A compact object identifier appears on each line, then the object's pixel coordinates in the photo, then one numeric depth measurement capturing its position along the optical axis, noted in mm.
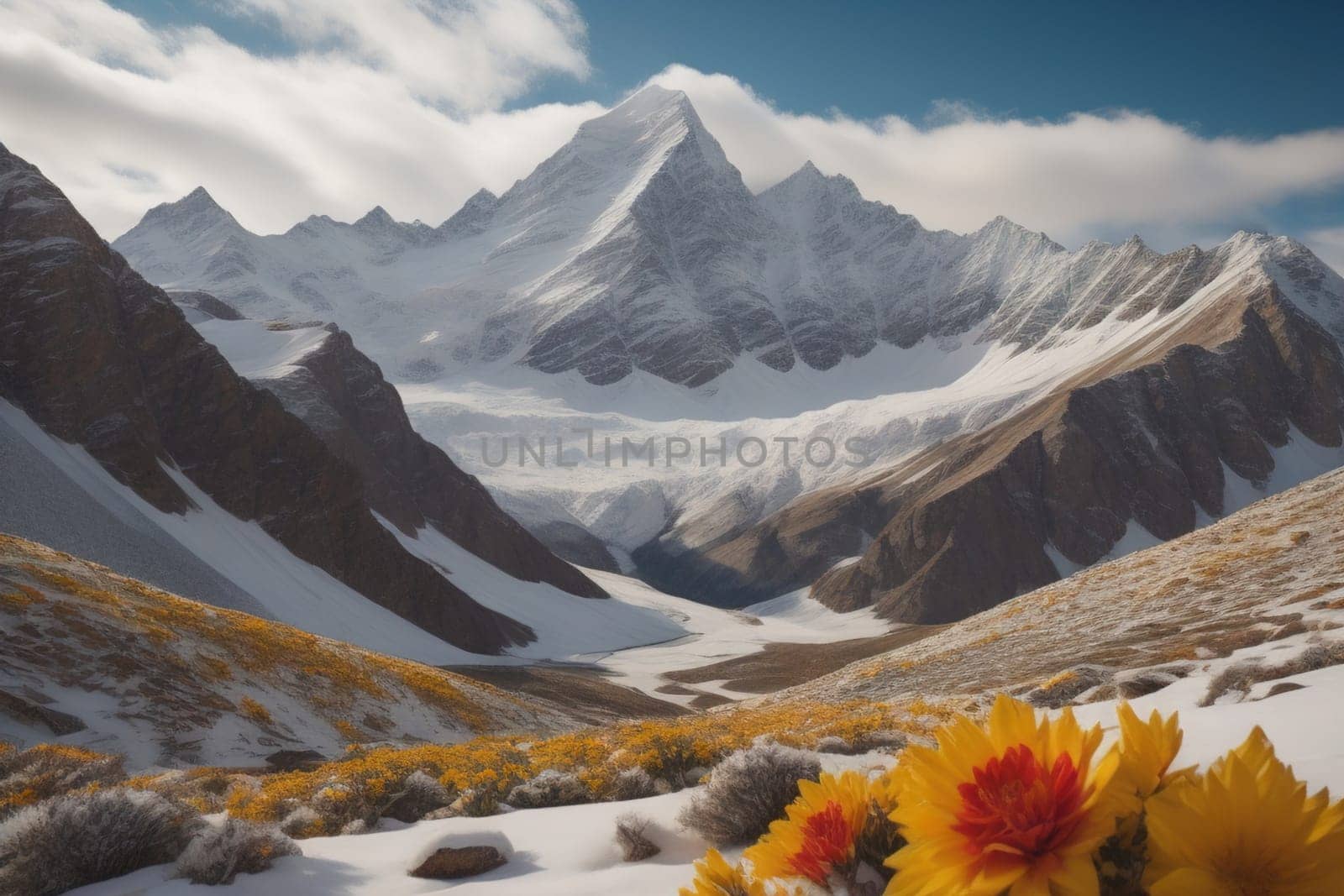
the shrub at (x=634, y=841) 4688
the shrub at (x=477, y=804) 6703
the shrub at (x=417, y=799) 7027
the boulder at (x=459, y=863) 4781
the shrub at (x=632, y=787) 6773
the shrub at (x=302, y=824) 6406
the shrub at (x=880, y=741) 7629
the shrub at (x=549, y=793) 6965
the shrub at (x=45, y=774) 6234
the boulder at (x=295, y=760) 13305
